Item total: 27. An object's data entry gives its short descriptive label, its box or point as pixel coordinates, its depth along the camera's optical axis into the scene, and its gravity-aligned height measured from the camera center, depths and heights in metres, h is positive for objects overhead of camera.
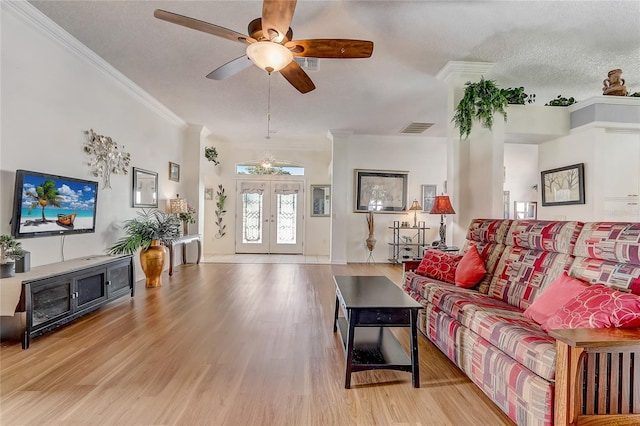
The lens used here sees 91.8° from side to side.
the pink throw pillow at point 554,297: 1.72 -0.45
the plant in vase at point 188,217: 5.89 -0.09
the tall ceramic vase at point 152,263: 4.43 -0.74
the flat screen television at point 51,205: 2.69 +0.05
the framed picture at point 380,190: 7.10 +0.58
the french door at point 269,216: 8.09 -0.07
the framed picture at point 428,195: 7.25 +0.50
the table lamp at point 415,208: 6.86 +0.18
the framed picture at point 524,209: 7.40 +0.22
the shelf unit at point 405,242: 7.02 -0.57
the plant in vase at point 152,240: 4.22 -0.39
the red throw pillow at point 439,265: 3.00 -0.49
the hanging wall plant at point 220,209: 7.94 +0.10
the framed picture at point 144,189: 4.66 +0.36
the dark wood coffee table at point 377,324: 1.93 -0.68
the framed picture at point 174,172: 5.83 +0.78
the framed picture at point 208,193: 7.91 +0.49
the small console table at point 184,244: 5.28 -0.63
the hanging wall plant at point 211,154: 7.03 +1.35
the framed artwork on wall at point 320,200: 8.20 +0.39
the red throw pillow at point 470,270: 2.70 -0.47
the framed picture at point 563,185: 3.96 +0.45
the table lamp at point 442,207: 3.66 +0.12
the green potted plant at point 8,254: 2.41 -0.36
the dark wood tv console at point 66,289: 2.42 -0.74
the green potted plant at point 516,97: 3.79 +1.50
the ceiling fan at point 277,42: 2.03 +1.28
